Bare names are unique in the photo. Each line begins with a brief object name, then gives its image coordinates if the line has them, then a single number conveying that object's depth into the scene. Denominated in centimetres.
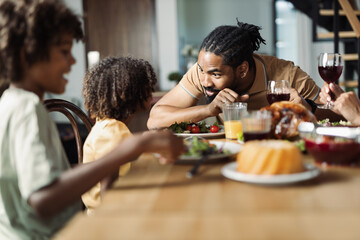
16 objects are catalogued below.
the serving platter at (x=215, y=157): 104
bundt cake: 86
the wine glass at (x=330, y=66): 166
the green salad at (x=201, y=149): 108
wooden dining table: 60
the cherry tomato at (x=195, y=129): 162
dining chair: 162
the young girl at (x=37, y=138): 87
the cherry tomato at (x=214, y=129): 167
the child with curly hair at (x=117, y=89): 158
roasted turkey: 131
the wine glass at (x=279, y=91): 158
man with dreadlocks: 202
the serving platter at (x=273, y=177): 82
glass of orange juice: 149
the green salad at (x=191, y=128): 162
